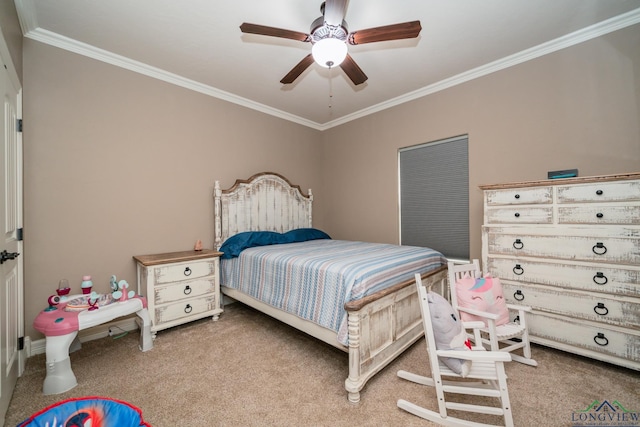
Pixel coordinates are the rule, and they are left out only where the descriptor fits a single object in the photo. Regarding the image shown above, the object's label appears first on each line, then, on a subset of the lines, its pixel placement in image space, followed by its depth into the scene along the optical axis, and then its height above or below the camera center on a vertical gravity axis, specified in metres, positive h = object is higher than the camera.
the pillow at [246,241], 3.16 -0.31
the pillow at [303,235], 3.75 -0.29
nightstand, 2.58 -0.70
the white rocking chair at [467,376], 1.40 -0.92
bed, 1.83 -0.56
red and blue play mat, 1.00 -0.75
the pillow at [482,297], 2.12 -0.67
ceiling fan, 1.74 +1.23
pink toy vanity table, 1.82 -0.78
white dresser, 1.93 -0.38
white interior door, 1.63 -0.12
